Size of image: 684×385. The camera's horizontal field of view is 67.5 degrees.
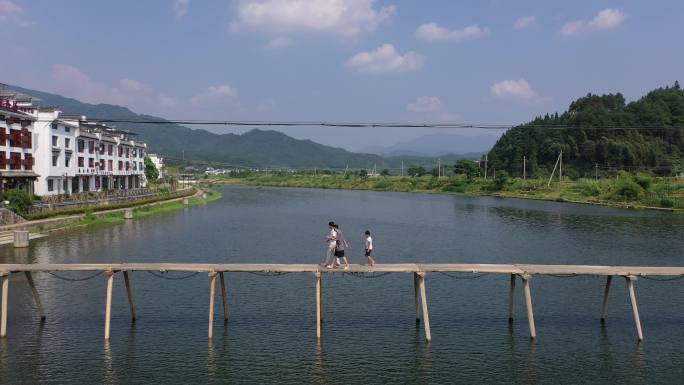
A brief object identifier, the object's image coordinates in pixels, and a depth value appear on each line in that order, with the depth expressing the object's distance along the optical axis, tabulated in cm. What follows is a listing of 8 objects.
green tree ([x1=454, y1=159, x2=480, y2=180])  16838
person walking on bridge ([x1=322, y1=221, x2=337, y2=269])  2629
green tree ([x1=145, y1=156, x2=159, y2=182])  14075
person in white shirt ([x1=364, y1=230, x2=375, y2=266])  2869
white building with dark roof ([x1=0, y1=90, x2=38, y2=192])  6260
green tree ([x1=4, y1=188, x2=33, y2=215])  5397
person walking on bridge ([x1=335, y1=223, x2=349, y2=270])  2630
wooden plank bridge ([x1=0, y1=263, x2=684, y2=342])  2512
